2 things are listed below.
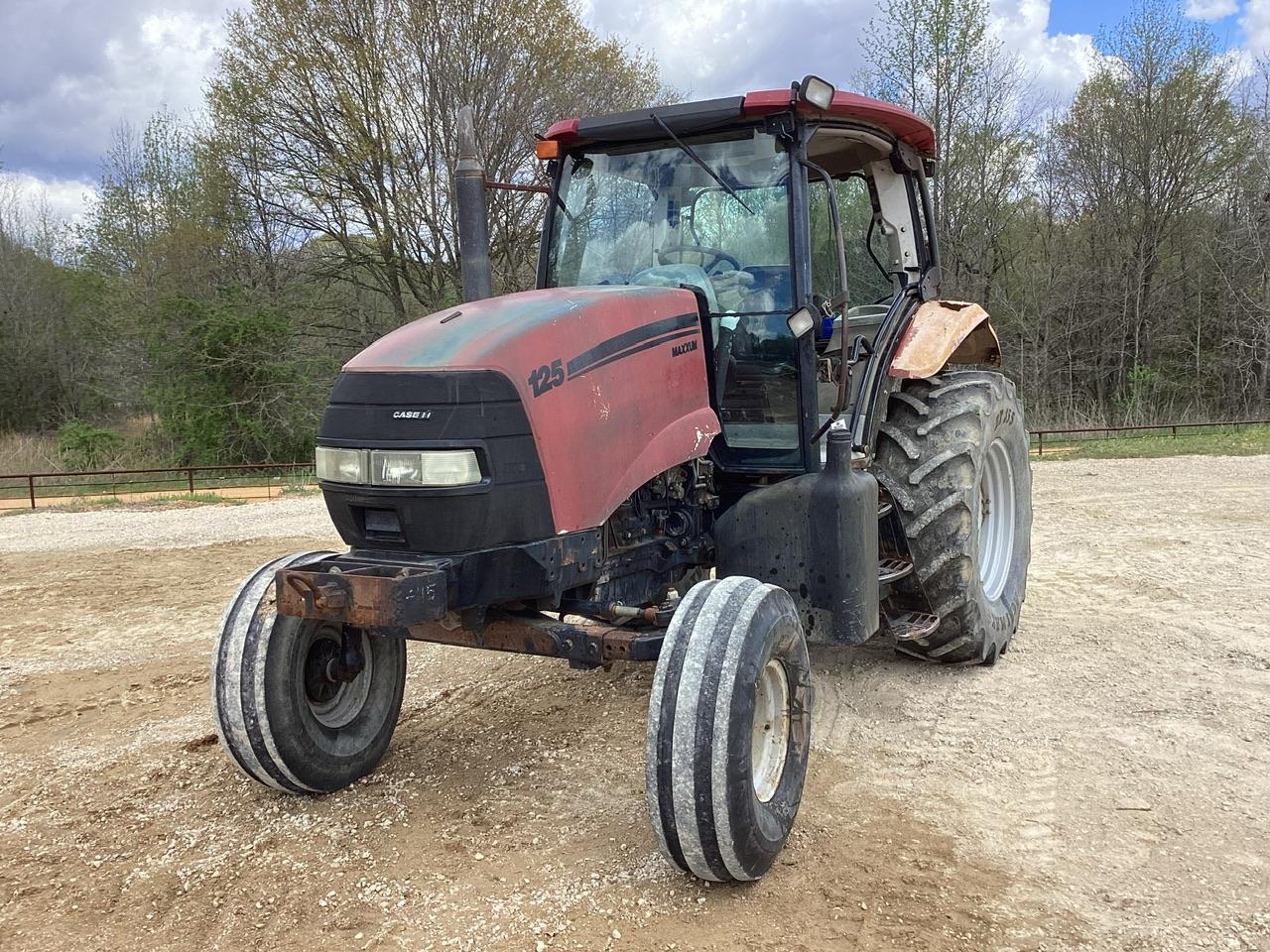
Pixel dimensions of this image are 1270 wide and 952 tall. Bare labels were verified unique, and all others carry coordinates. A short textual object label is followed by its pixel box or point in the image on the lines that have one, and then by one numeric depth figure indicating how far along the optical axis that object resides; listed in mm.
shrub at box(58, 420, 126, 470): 18859
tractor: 2559
